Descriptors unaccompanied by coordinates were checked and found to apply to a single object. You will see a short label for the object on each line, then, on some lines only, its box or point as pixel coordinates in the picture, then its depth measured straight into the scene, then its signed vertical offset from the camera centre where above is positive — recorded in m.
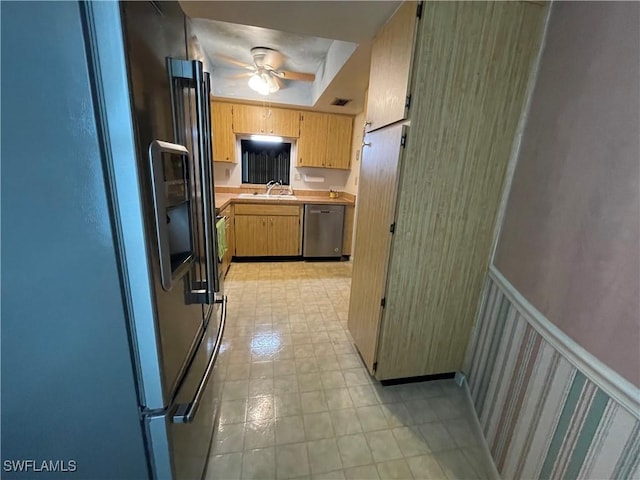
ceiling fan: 3.02 +1.05
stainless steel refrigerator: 0.58 -0.19
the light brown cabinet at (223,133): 3.91 +0.43
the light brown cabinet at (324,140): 4.16 +0.44
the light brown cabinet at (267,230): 3.94 -0.90
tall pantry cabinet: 1.36 +0.07
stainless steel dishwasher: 4.06 -0.89
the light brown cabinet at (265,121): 3.96 +0.65
